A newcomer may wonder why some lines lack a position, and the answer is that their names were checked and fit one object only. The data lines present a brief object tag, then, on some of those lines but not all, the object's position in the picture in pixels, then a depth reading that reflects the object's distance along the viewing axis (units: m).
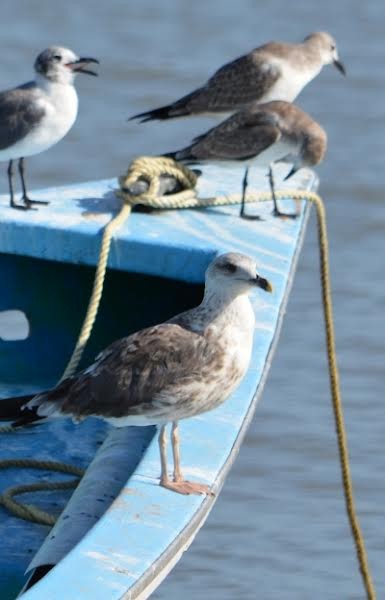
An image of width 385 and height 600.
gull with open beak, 15.97
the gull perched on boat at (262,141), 16.31
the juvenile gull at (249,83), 18.77
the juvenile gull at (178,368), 10.72
